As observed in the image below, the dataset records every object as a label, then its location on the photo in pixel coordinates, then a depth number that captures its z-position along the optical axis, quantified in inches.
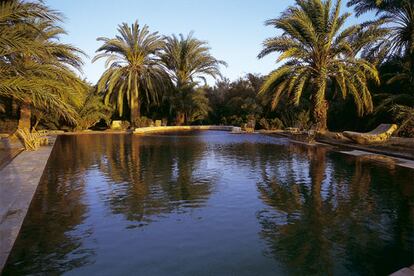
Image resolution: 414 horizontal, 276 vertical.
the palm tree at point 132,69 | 1357.7
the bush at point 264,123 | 1277.9
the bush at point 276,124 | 1263.0
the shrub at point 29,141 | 587.2
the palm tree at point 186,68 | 1478.8
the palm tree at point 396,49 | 756.0
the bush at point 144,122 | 1408.7
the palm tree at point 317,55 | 782.5
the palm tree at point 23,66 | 376.8
